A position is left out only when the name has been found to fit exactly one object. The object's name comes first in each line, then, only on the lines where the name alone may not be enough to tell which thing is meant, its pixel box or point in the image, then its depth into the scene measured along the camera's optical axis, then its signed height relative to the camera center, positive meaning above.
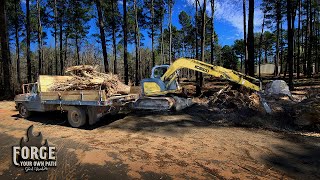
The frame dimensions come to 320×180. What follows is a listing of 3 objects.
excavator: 8.19 +0.20
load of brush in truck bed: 7.29 +0.31
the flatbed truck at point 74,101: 6.81 -0.49
